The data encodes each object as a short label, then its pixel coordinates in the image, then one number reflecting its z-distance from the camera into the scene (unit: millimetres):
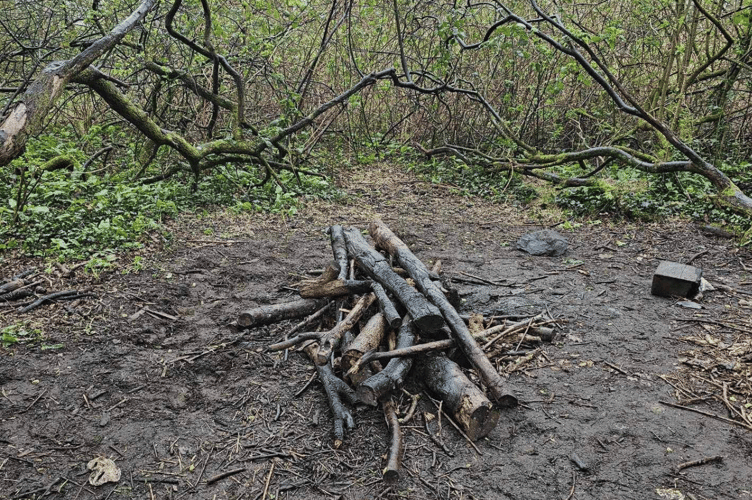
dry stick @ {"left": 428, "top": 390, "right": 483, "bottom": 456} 2941
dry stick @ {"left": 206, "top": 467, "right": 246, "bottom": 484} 2729
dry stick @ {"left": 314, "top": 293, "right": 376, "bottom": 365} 3379
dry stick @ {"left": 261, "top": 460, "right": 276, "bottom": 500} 2662
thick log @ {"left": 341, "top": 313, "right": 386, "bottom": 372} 3389
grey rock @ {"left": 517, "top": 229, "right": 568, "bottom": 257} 5754
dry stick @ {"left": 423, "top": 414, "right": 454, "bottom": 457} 2923
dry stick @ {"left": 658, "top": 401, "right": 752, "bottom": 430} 2949
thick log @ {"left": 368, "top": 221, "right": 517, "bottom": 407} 3160
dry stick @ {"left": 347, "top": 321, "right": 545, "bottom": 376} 3320
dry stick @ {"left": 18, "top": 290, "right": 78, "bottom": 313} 4172
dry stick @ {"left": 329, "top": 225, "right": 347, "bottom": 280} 4544
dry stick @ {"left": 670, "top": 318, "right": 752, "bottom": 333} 3881
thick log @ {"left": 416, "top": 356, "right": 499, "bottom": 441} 2977
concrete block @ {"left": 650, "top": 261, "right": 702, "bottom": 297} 4410
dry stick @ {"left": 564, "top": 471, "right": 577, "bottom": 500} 2587
